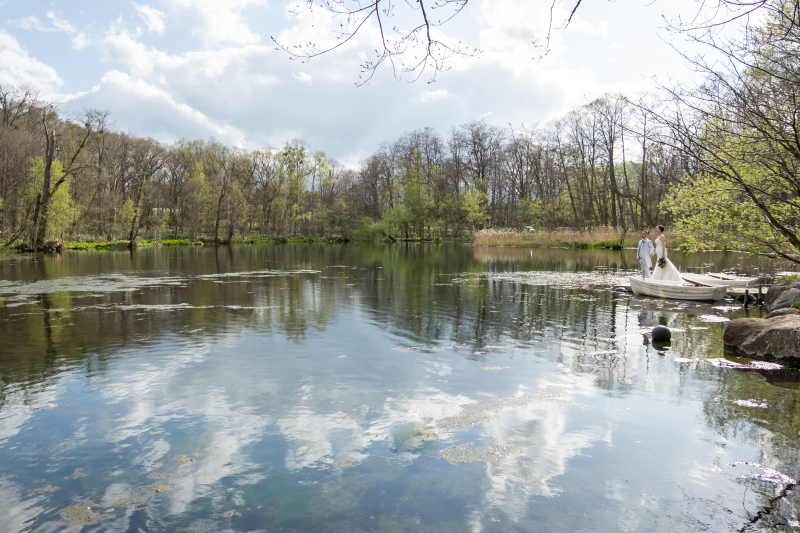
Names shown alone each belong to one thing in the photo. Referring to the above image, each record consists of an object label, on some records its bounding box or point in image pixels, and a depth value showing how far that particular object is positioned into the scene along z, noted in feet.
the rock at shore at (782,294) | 36.72
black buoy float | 31.53
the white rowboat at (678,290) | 46.96
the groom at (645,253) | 53.47
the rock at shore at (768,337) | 26.81
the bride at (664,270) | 50.45
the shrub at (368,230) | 217.77
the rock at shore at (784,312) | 31.02
